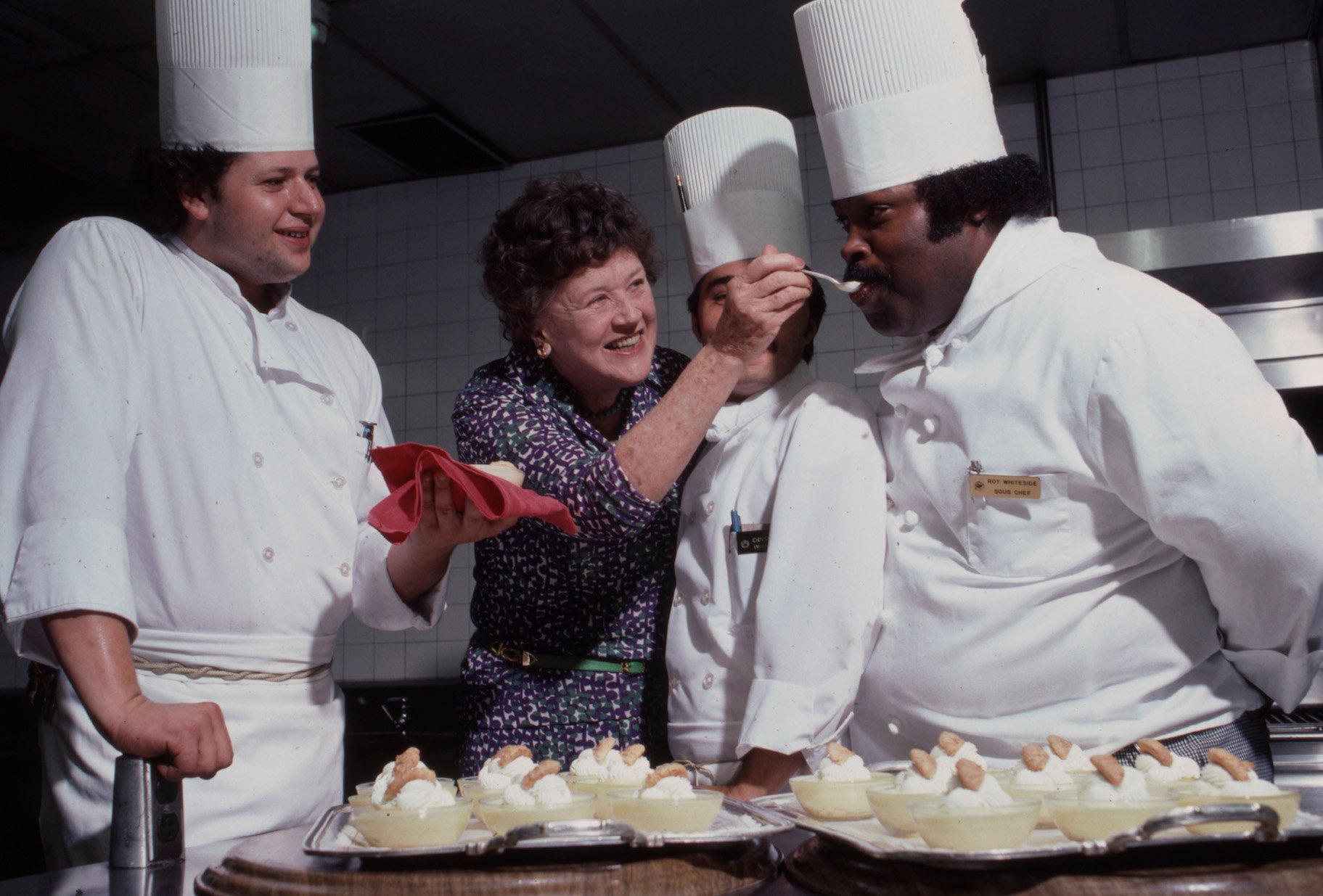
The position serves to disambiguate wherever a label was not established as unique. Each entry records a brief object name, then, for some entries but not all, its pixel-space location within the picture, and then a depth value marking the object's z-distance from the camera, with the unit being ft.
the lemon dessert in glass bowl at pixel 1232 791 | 2.77
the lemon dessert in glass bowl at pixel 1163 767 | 3.20
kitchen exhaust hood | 8.63
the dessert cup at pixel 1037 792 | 3.13
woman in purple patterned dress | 5.54
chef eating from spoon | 3.93
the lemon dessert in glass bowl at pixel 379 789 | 3.42
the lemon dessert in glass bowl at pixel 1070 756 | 3.43
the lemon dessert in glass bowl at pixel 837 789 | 3.37
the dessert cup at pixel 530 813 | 3.14
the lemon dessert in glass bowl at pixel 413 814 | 3.03
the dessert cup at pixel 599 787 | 3.48
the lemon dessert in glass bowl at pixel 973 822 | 2.68
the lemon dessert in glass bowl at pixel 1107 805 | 2.72
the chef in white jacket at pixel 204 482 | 3.89
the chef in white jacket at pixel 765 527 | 4.41
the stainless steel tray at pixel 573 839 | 2.75
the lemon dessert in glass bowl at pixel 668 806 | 3.11
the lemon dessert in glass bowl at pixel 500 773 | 3.61
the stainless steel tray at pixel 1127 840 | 2.50
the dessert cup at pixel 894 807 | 3.01
